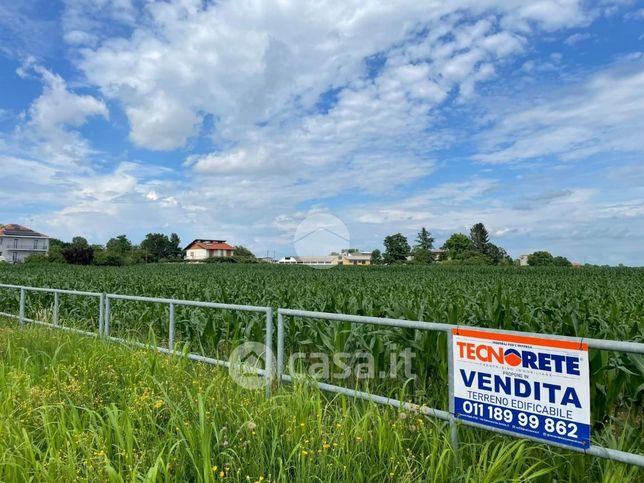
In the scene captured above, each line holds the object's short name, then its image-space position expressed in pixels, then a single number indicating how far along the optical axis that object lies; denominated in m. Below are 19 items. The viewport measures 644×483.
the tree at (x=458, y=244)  121.62
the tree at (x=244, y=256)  91.66
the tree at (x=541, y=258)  103.86
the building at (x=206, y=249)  145.38
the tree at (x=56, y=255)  71.58
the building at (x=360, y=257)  107.46
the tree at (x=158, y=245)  133.62
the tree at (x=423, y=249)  113.50
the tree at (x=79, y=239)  108.19
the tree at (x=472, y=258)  89.02
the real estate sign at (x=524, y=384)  2.87
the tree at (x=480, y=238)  123.69
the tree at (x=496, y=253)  118.88
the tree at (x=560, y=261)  98.03
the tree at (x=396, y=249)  125.19
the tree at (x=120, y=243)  120.81
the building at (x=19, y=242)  109.69
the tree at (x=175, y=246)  138.62
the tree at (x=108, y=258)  73.69
